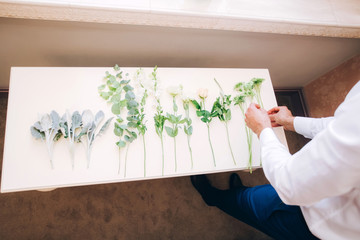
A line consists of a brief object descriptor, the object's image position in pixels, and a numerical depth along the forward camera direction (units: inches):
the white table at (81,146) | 32.9
